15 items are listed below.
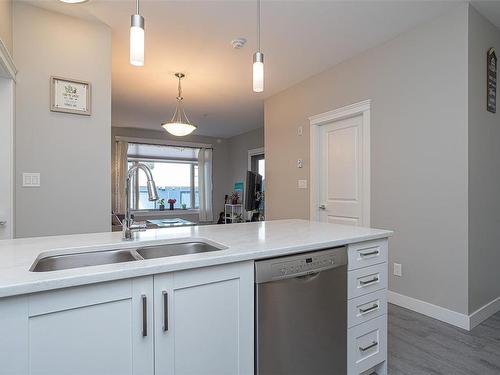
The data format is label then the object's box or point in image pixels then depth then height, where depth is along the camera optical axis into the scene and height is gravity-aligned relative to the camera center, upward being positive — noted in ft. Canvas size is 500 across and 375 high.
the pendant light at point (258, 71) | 5.72 +2.34
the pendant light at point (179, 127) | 13.03 +2.82
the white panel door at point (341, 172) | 10.71 +0.67
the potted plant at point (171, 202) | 23.61 -1.11
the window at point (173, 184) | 22.52 +0.37
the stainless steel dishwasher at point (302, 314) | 4.08 -1.88
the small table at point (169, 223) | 15.67 -1.95
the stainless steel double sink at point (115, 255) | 4.10 -1.03
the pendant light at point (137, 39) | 4.26 +2.21
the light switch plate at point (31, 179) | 7.55 +0.22
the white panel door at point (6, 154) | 7.07 +0.83
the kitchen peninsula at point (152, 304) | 2.81 -1.32
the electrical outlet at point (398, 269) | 9.05 -2.53
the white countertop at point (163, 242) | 2.88 -0.86
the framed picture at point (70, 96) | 7.87 +2.56
